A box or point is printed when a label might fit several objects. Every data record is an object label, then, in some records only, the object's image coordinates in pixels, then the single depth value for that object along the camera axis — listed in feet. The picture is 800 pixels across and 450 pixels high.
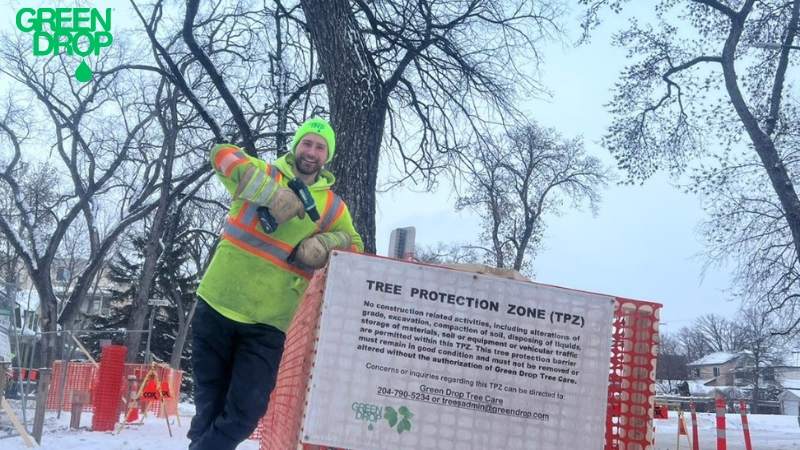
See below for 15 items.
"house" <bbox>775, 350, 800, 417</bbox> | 209.26
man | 10.84
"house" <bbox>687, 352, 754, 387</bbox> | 249.96
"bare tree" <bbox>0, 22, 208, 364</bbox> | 70.69
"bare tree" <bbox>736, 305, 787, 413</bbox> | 210.59
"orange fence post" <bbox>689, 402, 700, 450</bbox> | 39.19
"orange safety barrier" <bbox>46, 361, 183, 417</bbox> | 58.03
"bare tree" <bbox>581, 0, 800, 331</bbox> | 49.24
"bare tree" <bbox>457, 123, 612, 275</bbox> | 89.97
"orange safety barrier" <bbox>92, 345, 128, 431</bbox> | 40.75
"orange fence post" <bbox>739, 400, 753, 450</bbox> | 42.49
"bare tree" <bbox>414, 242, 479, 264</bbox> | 109.90
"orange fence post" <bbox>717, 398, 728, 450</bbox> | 27.29
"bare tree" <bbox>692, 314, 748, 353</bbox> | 246.49
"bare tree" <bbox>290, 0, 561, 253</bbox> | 21.16
